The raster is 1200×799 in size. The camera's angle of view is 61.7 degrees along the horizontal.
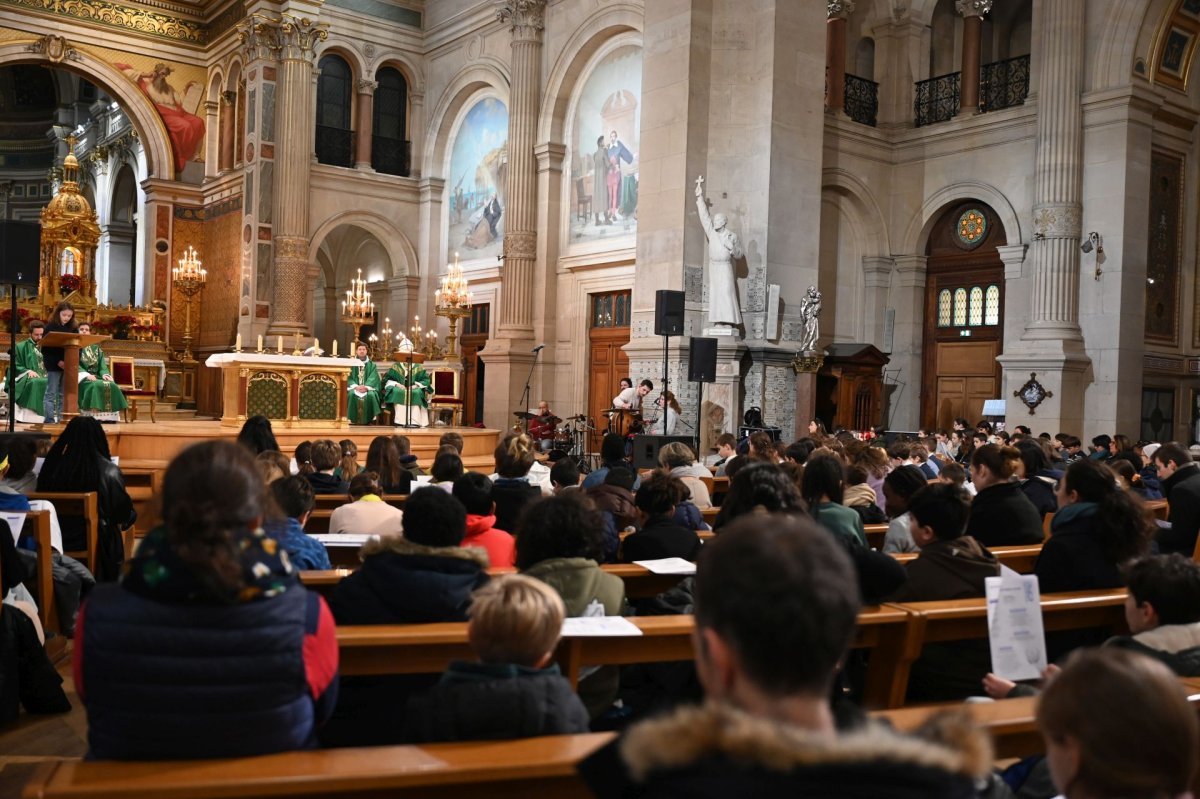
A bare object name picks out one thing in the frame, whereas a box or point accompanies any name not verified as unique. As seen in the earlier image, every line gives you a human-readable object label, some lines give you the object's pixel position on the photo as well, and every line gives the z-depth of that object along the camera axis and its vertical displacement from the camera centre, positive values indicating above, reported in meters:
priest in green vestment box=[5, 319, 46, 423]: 13.25 -0.16
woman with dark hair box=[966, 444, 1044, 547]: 5.42 -0.61
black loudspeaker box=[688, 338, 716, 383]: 13.67 +0.41
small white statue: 15.76 +1.20
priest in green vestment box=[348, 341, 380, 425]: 16.53 -0.18
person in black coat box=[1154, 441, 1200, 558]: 5.80 -0.67
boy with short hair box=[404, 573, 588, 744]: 2.26 -0.68
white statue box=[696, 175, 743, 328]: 15.26 +1.75
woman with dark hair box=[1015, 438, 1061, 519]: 6.89 -0.56
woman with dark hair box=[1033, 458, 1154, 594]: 4.18 -0.61
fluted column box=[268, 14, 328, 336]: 20.33 +4.31
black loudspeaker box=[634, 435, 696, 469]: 12.80 -0.77
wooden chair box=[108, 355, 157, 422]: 16.42 -0.03
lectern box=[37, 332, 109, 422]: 12.83 +0.01
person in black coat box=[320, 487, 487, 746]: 3.27 -0.65
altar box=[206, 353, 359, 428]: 13.97 -0.13
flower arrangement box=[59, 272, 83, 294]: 19.88 +1.82
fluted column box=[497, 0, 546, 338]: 20.47 +4.39
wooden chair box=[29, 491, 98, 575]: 6.13 -0.85
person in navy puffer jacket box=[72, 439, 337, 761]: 2.03 -0.52
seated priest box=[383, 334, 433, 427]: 16.73 -0.14
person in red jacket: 4.61 -0.64
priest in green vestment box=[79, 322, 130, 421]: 14.09 -0.19
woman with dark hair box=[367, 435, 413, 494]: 6.96 -0.57
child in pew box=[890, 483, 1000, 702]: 3.97 -0.71
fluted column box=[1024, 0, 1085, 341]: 16.80 +3.75
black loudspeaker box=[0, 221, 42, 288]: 8.86 +1.08
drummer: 17.72 -0.75
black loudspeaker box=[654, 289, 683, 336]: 13.71 +1.07
